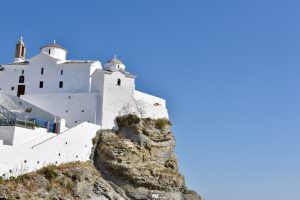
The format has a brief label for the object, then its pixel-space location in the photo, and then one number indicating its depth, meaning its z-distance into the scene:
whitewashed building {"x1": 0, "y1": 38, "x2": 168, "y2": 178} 44.34
